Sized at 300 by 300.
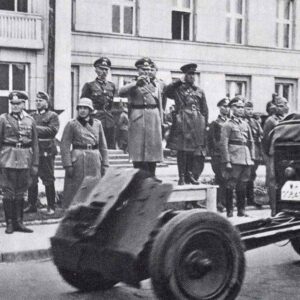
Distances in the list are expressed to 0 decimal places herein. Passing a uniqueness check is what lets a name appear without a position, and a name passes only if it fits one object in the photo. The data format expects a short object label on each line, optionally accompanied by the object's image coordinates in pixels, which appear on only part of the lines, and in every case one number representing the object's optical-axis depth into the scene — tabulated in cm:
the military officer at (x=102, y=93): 1276
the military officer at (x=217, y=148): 1316
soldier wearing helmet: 1055
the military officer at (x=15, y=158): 1012
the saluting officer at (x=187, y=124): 1240
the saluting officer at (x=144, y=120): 1128
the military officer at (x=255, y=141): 1377
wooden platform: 759
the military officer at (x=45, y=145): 1198
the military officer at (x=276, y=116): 1331
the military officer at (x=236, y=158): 1206
